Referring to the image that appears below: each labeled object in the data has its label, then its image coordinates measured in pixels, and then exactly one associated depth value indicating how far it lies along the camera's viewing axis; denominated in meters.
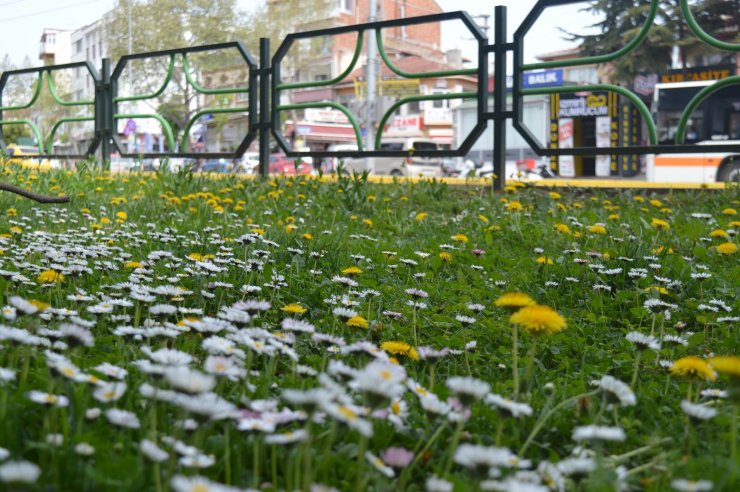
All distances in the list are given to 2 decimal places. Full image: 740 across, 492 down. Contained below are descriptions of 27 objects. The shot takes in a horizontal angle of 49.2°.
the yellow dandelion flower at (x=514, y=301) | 1.28
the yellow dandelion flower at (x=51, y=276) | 1.92
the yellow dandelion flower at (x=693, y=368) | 1.19
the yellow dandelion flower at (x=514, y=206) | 3.54
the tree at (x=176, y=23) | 37.19
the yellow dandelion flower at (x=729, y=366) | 0.92
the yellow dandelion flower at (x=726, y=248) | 2.70
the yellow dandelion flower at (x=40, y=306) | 1.28
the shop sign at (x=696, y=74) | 16.06
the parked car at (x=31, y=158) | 8.80
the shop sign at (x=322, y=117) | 34.78
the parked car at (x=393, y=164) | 23.75
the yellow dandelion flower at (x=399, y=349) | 1.46
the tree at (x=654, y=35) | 21.62
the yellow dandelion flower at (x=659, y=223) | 3.02
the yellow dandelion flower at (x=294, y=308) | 1.65
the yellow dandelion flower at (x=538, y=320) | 1.17
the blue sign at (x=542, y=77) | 6.07
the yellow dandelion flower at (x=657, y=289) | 2.11
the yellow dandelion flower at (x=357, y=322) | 1.67
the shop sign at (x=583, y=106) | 10.81
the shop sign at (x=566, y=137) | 16.81
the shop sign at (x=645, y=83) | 16.93
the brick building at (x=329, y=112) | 36.03
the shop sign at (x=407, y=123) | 36.81
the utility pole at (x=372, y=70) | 24.76
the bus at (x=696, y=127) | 13.82
